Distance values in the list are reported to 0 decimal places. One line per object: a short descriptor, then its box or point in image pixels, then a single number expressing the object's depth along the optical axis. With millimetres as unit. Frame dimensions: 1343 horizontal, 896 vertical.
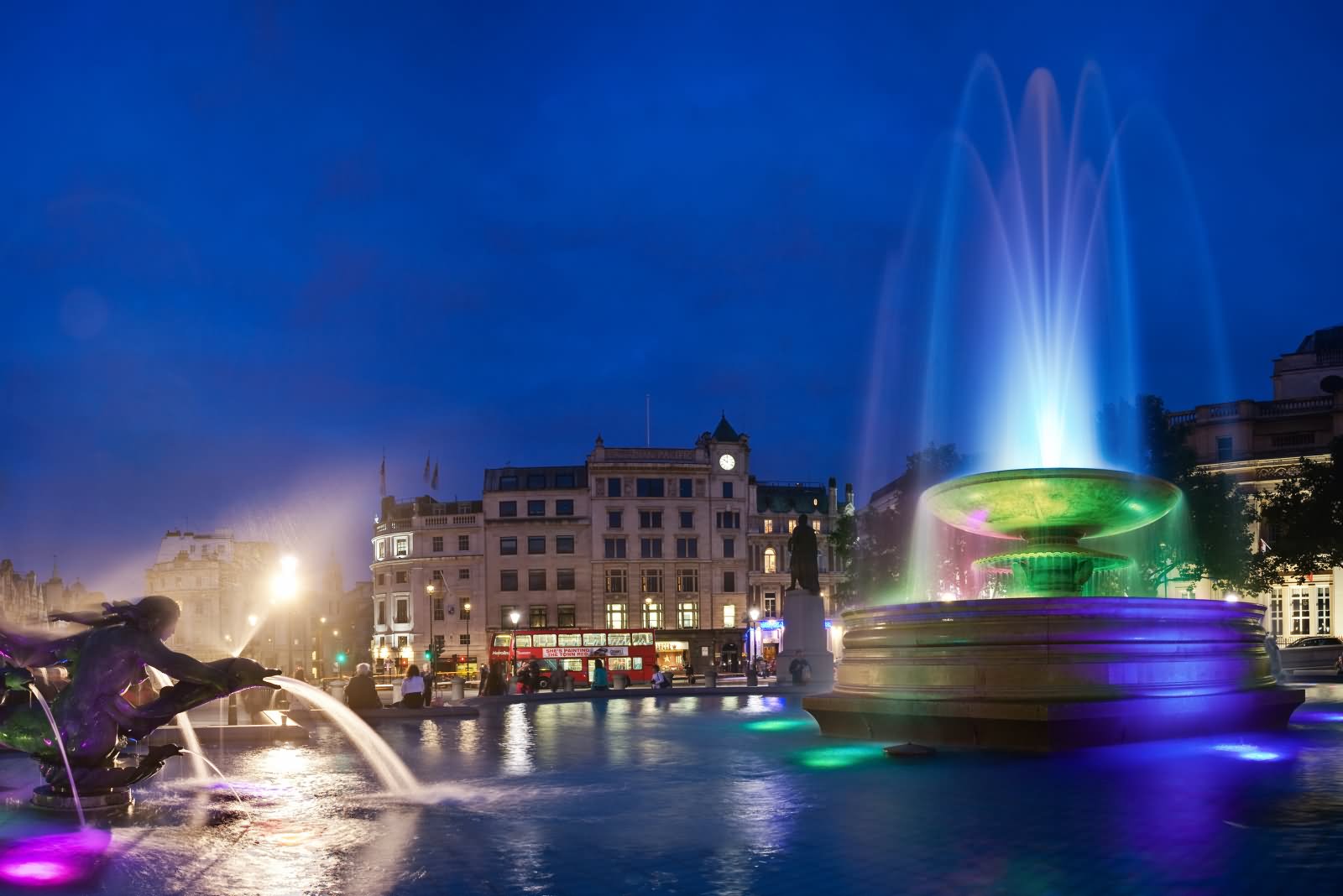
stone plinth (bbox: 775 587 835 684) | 33500
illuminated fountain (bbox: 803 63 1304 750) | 12312
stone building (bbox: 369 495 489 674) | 81562
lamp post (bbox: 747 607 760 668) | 62609
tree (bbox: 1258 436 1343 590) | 43781
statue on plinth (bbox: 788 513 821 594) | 33312
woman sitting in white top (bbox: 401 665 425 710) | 23078
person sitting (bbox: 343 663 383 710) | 21922
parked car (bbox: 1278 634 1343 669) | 45156
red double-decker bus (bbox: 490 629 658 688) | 50062
